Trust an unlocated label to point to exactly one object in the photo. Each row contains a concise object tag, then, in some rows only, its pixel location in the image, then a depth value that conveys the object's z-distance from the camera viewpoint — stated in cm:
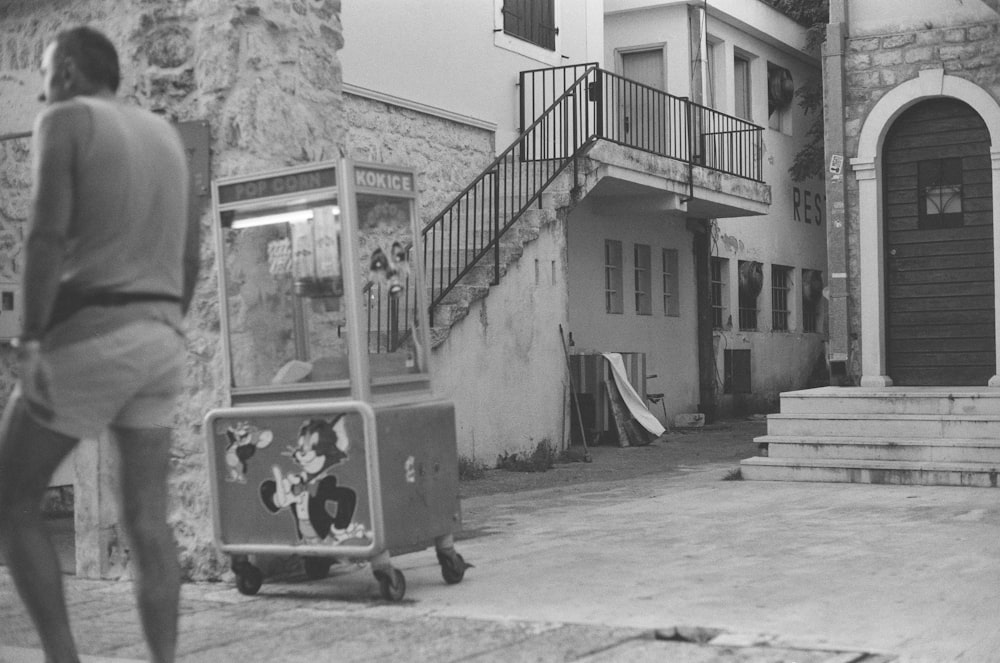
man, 374
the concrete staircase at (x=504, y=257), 1373
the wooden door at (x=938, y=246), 1397
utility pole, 1432
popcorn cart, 610
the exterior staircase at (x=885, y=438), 1158
